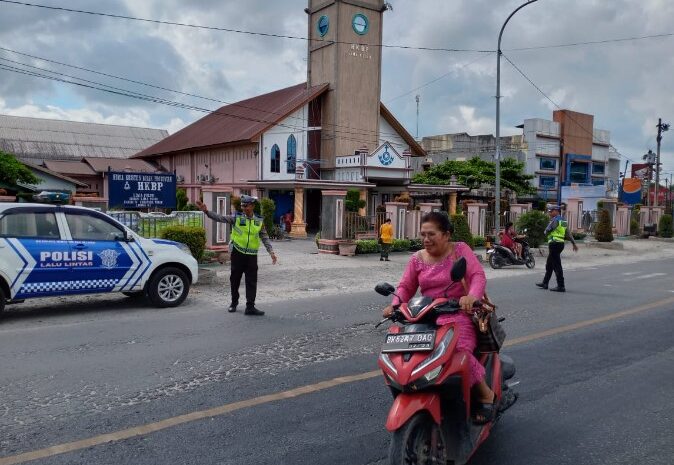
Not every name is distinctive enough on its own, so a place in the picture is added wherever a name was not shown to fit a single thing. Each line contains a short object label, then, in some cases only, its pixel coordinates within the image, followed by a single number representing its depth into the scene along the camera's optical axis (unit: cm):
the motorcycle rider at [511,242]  1634
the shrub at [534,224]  2030
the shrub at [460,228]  1836
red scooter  316
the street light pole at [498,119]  1976
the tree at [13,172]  2344
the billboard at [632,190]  3969
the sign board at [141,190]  1480
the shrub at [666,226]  3178
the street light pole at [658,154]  3847
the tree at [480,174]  3991
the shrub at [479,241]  2211
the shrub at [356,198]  2586
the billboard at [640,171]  4706
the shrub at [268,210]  2323
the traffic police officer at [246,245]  821
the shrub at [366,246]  1842
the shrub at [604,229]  2472
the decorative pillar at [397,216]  2031
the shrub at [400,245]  1955
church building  3117
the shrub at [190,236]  1267
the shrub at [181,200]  2662
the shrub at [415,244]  2014
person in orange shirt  1712
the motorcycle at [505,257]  1614
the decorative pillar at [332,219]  1836
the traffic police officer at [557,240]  1122
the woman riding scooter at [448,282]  358
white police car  769
